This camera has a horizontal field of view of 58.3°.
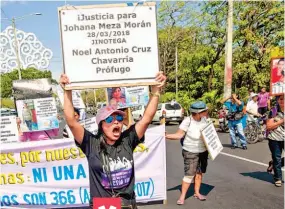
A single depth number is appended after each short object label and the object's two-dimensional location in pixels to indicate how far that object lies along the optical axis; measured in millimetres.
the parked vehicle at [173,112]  16134
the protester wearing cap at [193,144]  3980
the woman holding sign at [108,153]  2039
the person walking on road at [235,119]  7627
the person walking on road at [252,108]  8518
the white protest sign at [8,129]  5045
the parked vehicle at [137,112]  18172
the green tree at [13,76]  48657
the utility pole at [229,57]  12387
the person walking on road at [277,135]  4235
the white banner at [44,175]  3742
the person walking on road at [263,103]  10418
